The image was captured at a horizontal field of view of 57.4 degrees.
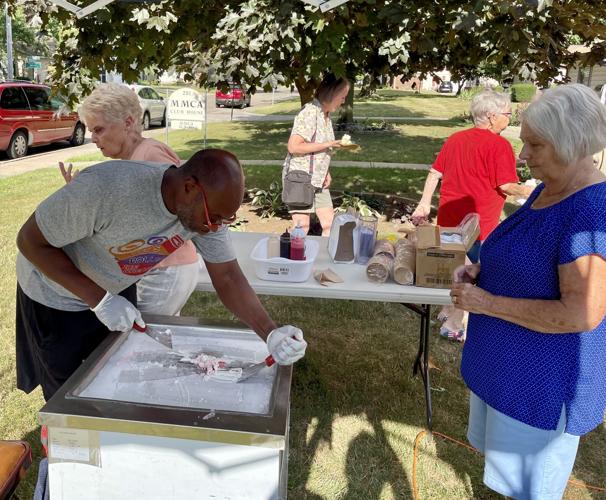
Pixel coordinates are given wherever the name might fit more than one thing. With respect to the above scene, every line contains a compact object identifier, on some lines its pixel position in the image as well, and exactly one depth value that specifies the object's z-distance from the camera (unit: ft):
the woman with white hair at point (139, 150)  7.80
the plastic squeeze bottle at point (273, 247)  9.09
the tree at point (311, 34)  8.42
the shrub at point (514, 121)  59.38
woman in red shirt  12.12
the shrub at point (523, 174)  30.09
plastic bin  8.66
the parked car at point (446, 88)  136.05
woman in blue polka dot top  5.08
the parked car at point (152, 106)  52.65
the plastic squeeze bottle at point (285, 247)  8.89
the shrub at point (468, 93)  96.32
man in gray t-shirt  4.96
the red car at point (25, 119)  35.40
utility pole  64.69
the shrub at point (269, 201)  23.12
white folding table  8.45
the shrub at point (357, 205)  22.24
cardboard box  8.55
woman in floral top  13.93
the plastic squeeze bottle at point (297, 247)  8.81
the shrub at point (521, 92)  89.97
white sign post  25.50
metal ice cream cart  4.24
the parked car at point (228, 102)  78.27
